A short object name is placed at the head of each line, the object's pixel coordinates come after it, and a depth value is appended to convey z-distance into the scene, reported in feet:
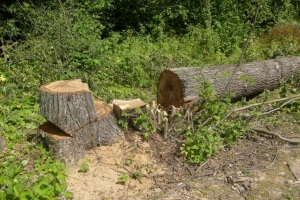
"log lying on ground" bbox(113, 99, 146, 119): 15.93
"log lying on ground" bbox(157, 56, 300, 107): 18.39
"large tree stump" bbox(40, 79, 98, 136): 14.25
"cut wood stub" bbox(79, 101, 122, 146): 15.24
